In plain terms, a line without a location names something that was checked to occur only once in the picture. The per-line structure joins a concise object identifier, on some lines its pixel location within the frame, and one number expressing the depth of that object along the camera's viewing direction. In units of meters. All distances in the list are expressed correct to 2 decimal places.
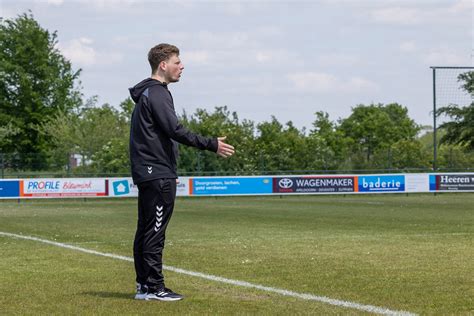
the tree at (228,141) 45.25
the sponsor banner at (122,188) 38.12
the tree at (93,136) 47.25
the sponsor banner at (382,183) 40.31
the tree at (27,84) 68.56
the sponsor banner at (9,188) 36.53
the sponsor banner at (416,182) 40.25
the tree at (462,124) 51.47
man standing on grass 7.50
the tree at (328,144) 47.59
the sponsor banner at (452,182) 40.59
